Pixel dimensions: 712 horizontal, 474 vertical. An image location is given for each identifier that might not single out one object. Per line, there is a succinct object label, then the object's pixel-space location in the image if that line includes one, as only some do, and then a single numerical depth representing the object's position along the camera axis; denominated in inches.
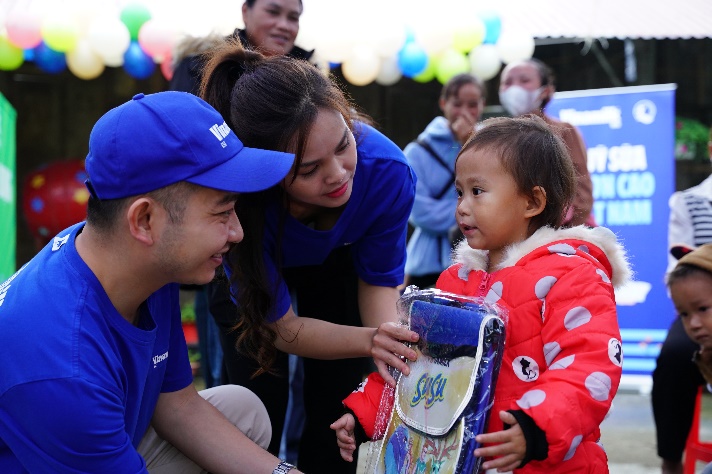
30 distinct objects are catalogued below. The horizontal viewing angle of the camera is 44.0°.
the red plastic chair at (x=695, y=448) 126.6
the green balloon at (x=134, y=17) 241.4
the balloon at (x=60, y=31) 234.1
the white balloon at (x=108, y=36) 235.3
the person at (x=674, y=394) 126.8
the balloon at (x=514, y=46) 247.4
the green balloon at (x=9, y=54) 238.7
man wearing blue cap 66.8
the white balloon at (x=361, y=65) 241.6
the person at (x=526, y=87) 177.2
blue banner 225.1
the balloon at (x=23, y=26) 233.8
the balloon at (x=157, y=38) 235.5
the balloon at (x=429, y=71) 249.4
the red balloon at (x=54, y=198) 268.7
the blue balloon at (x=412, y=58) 245.8
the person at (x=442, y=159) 191.3
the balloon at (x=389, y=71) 249.1
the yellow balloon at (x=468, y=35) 245.1
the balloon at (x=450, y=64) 247.3
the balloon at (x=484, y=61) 249.8
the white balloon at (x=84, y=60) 241.6
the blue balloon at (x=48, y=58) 243.6
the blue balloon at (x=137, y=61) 245.3
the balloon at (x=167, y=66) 220.3
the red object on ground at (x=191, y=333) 275.7
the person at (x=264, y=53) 121.7
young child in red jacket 71.6
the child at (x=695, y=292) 113.9
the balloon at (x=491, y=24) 251.4
